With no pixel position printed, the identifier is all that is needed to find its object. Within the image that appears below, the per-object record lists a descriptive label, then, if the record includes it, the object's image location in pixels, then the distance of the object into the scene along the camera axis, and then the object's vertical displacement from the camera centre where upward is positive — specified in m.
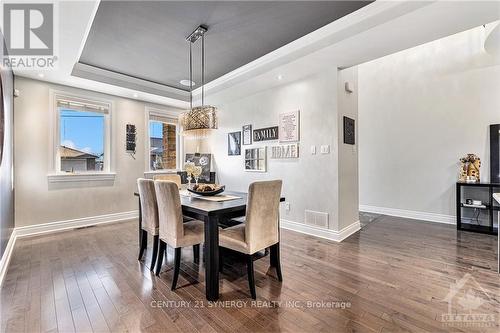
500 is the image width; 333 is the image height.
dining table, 1.91 -0.65
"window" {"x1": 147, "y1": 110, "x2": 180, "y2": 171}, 5.07 +0.56
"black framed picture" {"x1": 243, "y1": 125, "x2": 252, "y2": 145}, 4.57 +0.61
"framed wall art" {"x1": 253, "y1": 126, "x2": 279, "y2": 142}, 4.12 +0.58
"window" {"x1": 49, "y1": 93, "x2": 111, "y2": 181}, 3.93 +0.56
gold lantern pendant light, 2.69 +0.54
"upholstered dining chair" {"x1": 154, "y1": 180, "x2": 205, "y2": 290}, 2.06 -0.53
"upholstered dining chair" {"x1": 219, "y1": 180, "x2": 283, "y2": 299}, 1.94 -0.54
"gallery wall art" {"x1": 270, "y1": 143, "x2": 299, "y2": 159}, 3.83 +0.25
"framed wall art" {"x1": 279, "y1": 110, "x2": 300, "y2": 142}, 3.81 +0.65
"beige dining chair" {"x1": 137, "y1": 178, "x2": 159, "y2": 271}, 2.44 -0.46
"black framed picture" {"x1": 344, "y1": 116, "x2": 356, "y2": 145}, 3.48 +0.52
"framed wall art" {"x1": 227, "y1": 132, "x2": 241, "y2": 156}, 4.80 +0.47
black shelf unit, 3.45 -0.68
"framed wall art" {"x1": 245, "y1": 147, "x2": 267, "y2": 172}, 4.33 +0.12
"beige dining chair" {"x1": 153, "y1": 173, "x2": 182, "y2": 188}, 3.50 -0.17
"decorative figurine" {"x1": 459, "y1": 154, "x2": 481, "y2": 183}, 3.67 -0.06
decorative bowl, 2.63 -0.28
